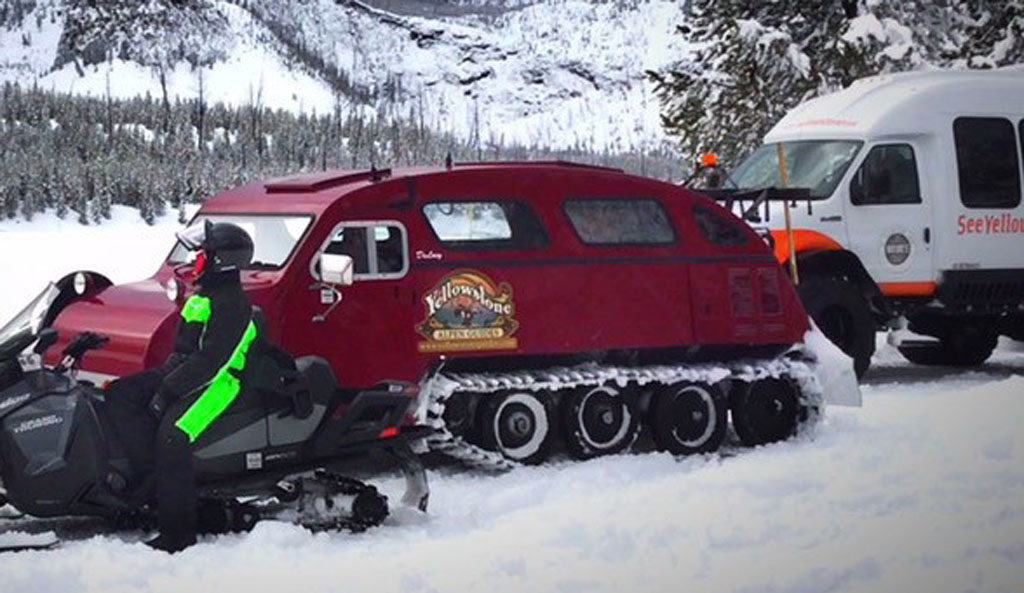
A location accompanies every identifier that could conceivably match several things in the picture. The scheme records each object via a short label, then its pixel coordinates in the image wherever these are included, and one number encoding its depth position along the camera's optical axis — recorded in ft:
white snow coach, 53.21
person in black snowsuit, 29.86
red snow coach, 37.88
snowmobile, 29.86
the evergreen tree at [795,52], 87.81
